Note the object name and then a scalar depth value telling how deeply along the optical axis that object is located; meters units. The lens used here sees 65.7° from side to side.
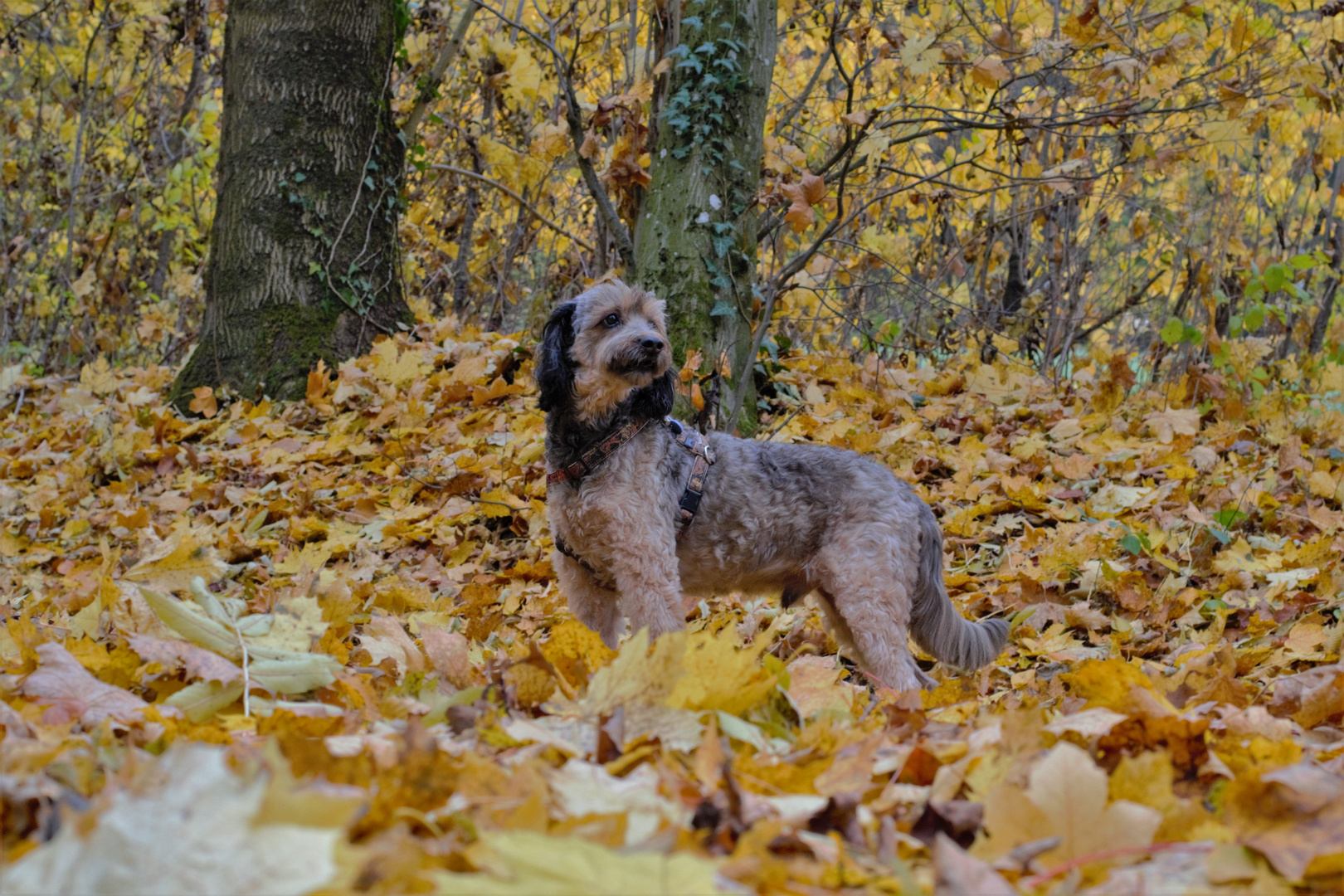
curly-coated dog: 4.34
